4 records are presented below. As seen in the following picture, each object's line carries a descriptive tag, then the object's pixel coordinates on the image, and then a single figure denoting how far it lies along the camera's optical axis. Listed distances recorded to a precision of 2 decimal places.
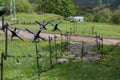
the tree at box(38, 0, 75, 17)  95.62
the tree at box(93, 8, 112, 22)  97.39
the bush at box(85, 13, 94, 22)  100.74
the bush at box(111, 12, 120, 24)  90.31
